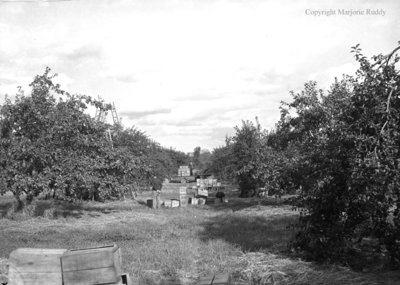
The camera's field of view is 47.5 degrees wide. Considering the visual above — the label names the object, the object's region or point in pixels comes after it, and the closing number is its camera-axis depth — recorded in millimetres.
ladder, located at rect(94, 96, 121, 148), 36816
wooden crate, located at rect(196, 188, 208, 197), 31588
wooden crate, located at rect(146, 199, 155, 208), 26156
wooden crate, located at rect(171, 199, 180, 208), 26734
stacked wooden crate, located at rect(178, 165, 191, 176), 86250
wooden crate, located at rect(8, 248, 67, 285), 5926
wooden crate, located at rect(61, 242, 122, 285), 5812
